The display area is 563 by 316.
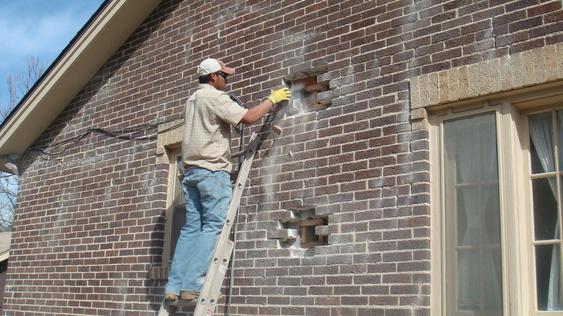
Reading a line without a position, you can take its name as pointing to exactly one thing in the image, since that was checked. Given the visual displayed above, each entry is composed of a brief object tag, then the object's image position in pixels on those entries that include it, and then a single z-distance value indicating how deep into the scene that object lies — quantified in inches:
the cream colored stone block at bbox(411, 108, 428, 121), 215.9
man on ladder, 210.4
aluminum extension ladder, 201.3
